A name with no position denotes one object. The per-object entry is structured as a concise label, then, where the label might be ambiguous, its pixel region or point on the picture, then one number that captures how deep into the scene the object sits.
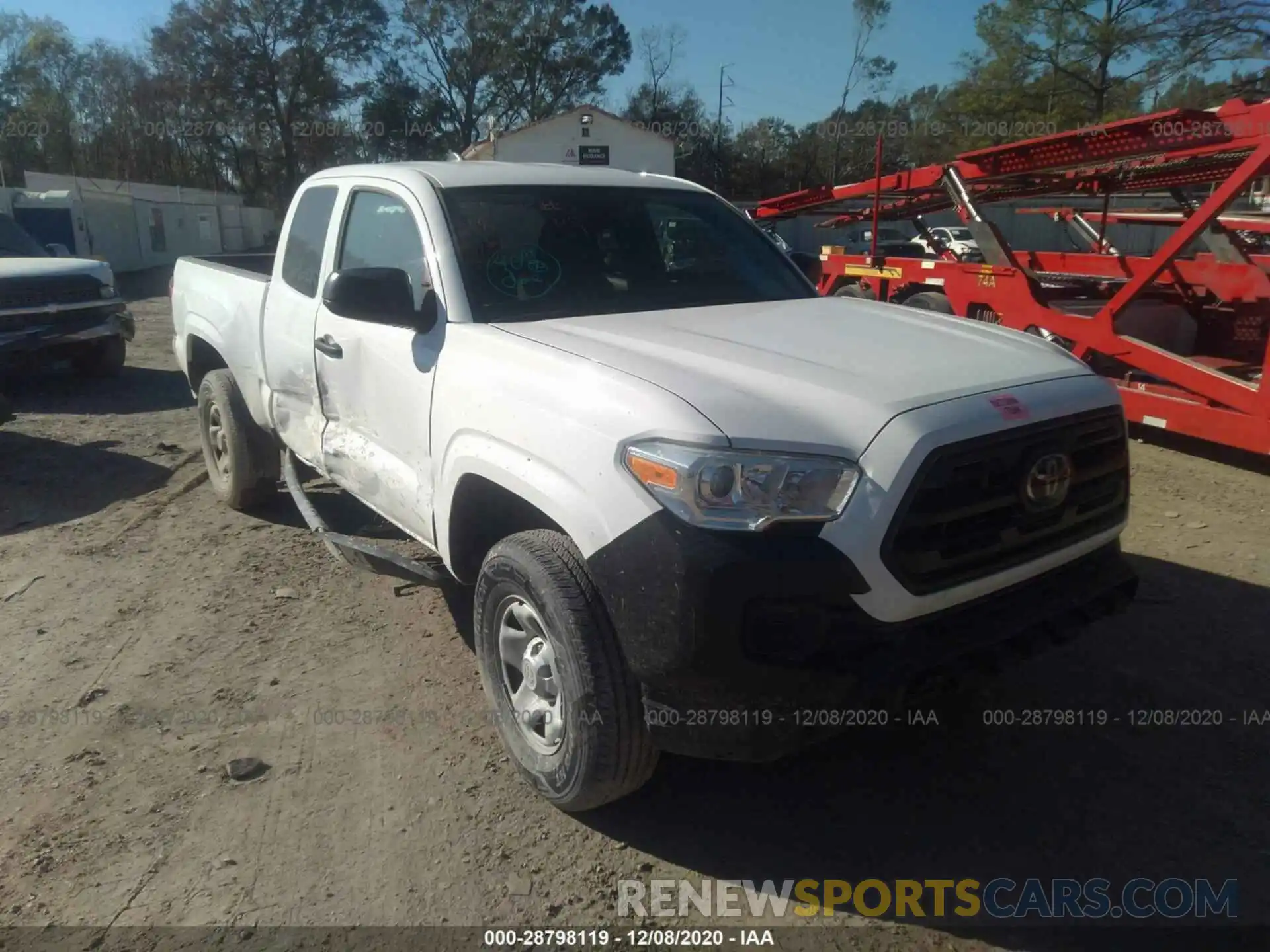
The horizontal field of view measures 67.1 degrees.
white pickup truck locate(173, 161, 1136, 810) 2.41
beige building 32.94
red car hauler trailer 6.58
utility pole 48.06
